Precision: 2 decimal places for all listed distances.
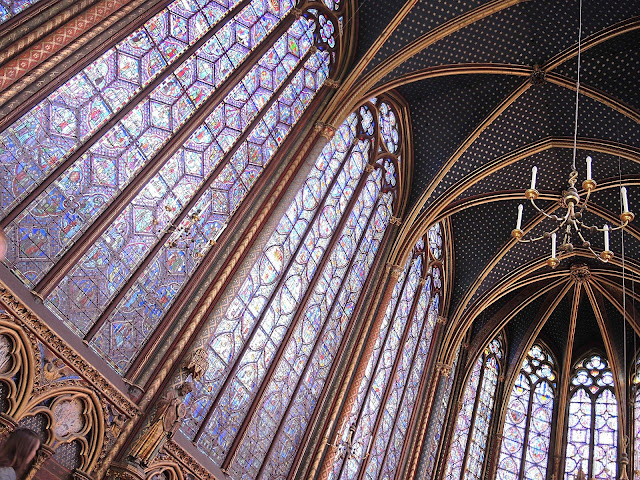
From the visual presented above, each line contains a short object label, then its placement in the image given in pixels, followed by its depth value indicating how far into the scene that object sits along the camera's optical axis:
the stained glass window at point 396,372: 14.49
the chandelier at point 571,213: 9.12
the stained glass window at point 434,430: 16.58
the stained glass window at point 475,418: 18.52
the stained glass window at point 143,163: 8.49
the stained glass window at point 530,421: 19.16
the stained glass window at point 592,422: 18.61
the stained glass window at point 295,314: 10.92
